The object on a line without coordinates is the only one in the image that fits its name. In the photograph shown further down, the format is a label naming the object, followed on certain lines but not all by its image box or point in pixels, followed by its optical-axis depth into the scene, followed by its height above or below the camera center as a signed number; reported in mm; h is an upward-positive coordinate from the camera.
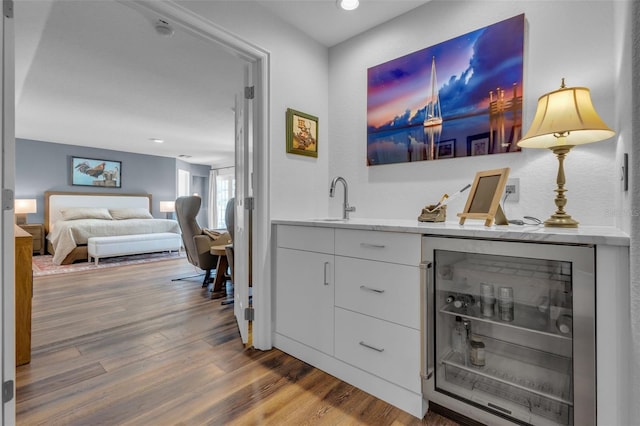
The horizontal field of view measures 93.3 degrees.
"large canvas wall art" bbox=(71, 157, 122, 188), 6594 +939
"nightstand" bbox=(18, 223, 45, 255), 5930 -401
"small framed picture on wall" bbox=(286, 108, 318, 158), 2217 +611
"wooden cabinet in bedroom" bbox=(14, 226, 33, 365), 1899 -534
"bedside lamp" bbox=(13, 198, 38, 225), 5707 +113
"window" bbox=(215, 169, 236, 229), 9008 +618
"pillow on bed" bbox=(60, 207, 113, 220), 6043 +16
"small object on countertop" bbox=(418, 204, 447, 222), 1665 -6
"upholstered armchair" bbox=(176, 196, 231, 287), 3641 -283
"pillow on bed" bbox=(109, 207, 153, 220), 6618 +15
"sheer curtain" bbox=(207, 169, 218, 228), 9253 +475
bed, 5172 -126
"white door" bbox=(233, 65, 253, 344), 2156 -61
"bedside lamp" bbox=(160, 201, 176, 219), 7801 +173
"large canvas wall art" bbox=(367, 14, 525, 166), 1692 +730
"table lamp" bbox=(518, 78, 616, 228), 1216 +353
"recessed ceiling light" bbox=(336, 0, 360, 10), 1970 +1381
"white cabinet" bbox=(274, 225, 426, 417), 1461 -525
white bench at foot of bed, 5086 -558
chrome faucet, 2176 +52
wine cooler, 1070 -504
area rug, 4598 -845
